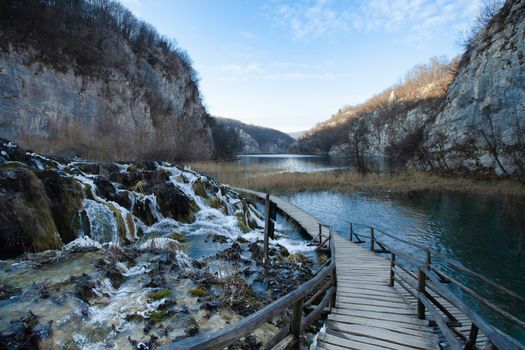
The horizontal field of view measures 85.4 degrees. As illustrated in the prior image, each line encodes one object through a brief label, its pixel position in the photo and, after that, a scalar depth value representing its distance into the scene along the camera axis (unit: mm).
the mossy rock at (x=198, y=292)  5864
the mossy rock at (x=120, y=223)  10266
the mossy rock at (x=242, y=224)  14306
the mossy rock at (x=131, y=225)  10801
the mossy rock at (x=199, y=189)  16062
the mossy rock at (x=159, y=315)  4912
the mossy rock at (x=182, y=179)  16281
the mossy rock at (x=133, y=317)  4766
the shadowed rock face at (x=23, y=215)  7383
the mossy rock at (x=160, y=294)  5616
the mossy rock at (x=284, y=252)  10757
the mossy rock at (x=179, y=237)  11016
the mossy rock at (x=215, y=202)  15748
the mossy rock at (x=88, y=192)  10812
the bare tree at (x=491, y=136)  26656
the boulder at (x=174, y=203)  13406
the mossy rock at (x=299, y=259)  10094
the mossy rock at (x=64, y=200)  9135
